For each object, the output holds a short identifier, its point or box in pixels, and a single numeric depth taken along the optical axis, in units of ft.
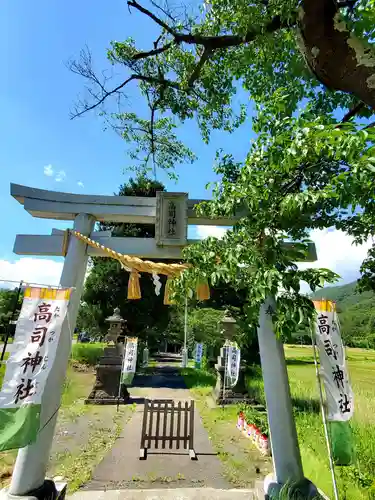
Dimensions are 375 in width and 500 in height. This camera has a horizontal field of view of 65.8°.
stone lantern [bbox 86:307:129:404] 36.32
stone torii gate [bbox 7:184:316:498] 12.46
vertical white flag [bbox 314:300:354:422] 11.35
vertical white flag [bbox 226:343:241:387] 33.91
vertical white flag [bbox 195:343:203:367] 61.32
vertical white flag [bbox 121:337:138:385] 37.78
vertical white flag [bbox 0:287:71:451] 9.87
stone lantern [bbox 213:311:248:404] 36.40
